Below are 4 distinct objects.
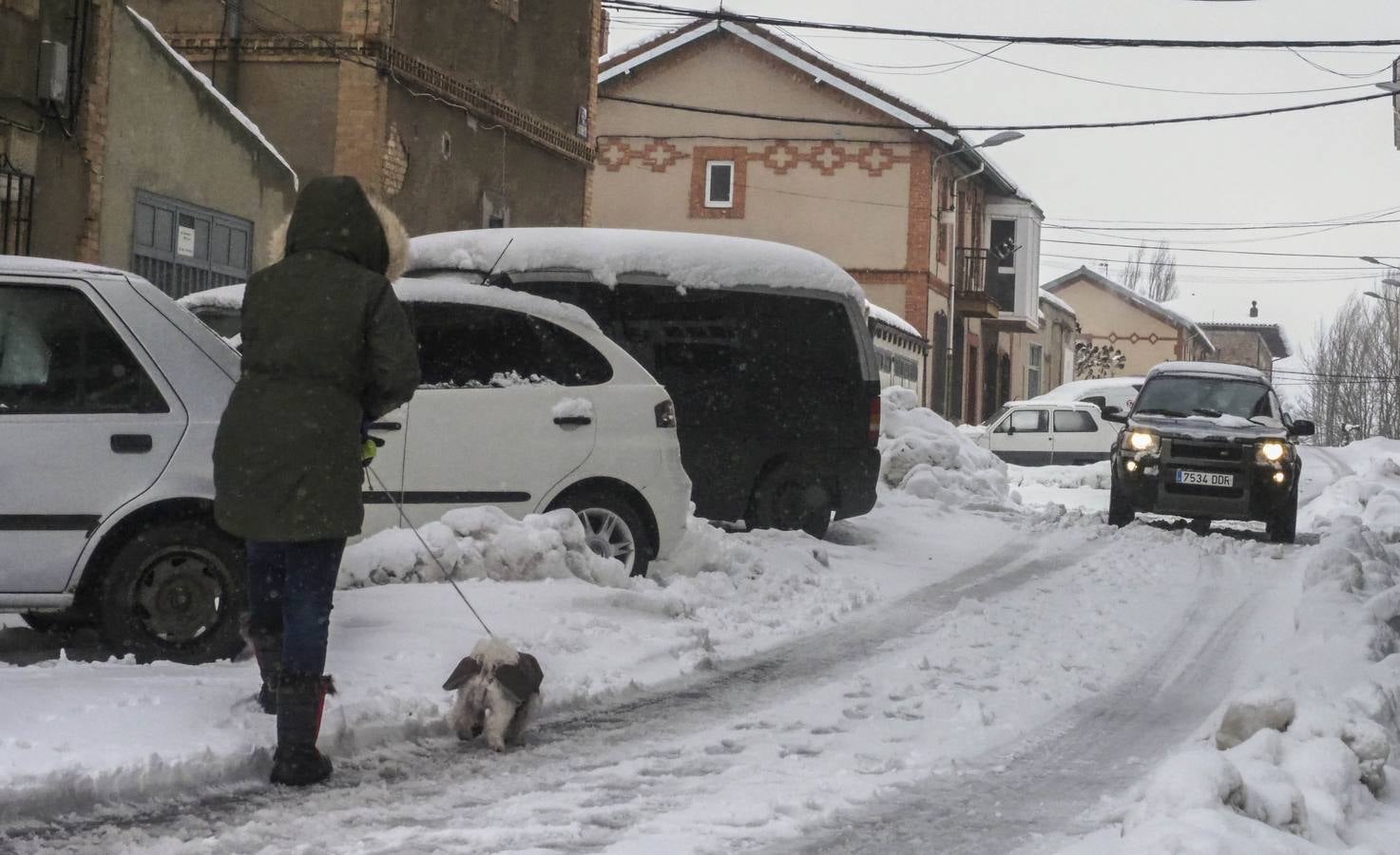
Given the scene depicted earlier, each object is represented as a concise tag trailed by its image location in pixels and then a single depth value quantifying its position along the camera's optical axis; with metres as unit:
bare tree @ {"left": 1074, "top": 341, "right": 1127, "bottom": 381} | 70.94
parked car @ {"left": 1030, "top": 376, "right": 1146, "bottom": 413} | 42.25
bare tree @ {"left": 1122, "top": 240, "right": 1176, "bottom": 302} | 99.59
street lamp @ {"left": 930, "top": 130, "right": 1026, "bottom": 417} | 39.75
